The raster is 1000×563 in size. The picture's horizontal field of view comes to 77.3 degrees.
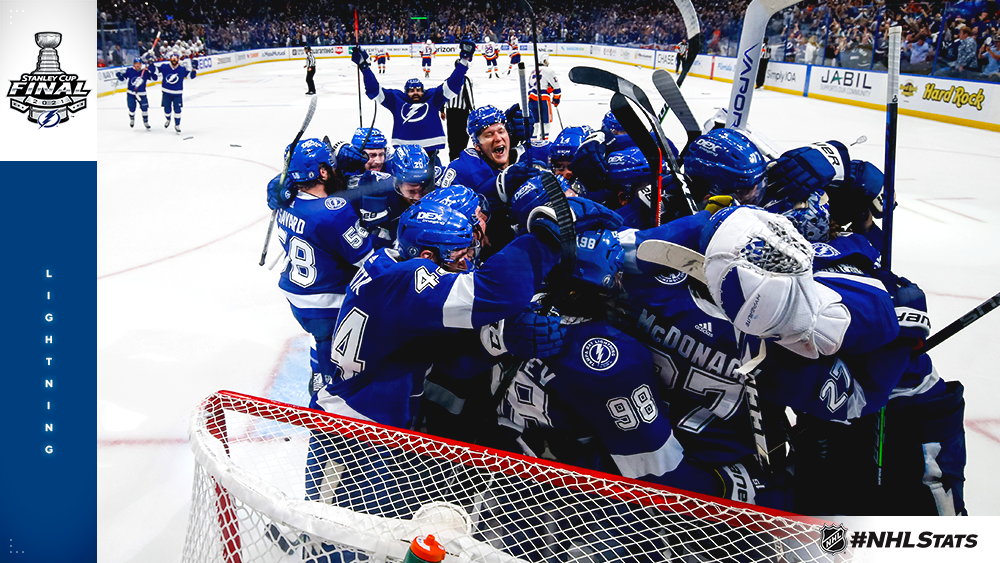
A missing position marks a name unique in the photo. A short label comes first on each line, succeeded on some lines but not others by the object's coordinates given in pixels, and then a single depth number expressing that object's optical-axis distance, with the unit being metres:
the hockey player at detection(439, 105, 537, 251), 2.78
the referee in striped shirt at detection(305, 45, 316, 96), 10.90
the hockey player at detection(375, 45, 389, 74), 17.58
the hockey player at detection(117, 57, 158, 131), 9.56
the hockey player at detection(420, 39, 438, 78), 18.38
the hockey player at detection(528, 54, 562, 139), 7.09
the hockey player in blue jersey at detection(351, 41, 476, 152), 5.81
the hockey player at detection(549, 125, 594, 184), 2.90
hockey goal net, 0.85
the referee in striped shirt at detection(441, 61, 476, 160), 5.65
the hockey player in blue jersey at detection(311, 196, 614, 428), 1.39
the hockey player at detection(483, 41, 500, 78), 16.81
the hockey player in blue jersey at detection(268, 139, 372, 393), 2.58
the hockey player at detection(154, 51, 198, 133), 9.82
